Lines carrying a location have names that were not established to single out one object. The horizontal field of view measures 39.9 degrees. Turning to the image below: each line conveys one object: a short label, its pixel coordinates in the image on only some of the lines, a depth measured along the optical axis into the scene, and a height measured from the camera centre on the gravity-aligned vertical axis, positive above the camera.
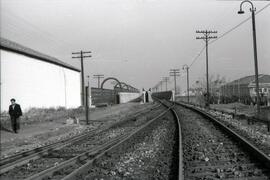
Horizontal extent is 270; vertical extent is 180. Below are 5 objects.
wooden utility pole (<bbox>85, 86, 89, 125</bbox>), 23.47 -0.51
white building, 30.86 +2.04
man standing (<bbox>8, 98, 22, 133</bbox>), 18.02 -0.56
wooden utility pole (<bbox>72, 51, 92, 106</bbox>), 42.03 +5.23
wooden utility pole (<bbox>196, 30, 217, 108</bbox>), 49.60 +8.12
